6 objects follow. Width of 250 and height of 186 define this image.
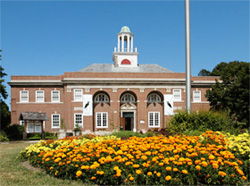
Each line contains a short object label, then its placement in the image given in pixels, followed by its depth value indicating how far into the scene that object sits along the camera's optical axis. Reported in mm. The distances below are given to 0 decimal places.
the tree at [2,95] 28703
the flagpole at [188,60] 15570
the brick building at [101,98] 37844
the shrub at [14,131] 32469
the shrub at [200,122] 14625
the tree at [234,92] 34188
